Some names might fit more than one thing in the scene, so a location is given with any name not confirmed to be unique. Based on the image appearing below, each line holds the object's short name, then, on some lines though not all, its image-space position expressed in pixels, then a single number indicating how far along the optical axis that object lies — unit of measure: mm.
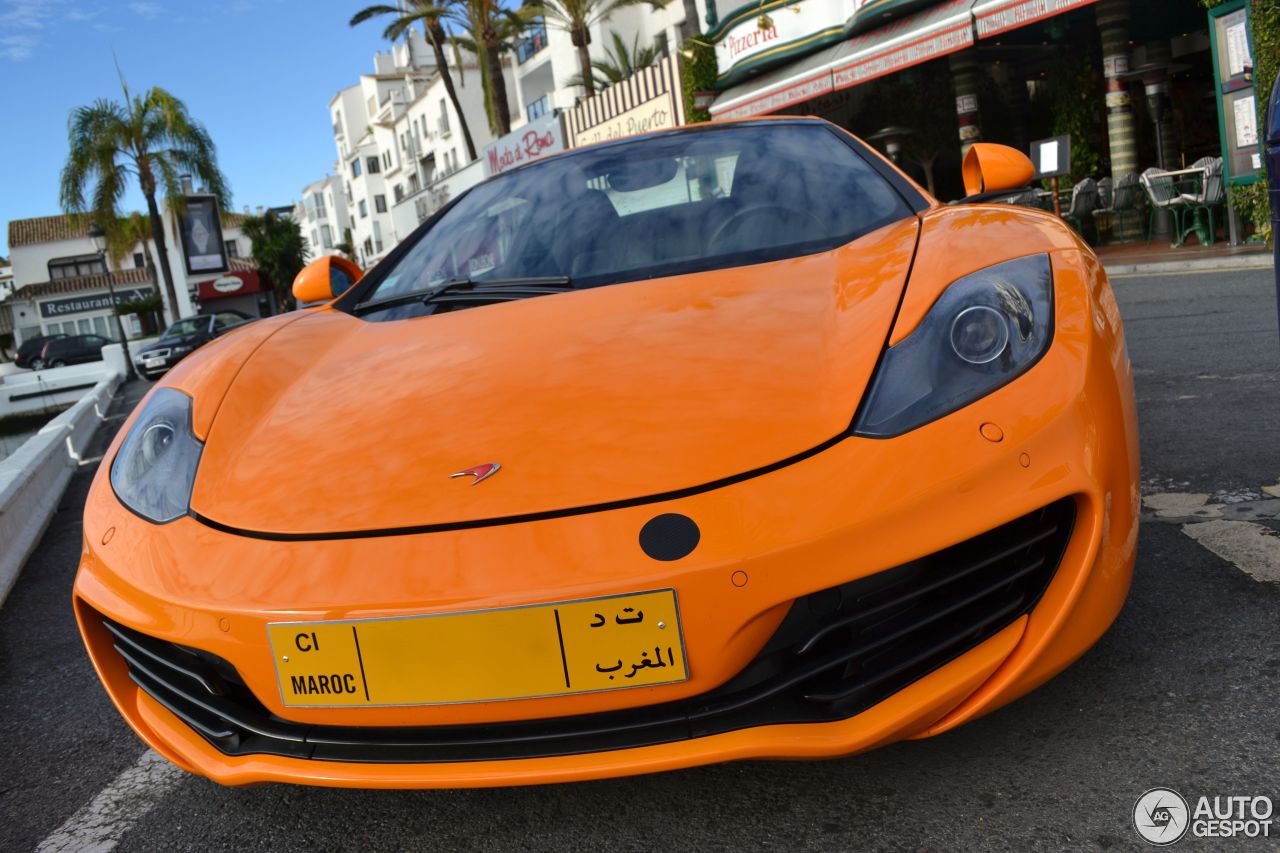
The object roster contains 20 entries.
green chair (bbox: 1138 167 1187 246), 11653
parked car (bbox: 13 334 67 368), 38344
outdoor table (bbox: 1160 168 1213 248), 11305
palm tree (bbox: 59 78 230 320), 34656
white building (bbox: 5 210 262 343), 55281
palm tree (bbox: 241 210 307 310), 60312
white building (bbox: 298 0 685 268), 34656
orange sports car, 1376
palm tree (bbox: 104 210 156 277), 35594
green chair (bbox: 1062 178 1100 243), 13227
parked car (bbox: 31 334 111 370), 37719
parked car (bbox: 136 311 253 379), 21797
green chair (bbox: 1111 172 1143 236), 13164
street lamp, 27359
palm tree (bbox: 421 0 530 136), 25855
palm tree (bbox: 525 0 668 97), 28219
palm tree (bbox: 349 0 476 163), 27688
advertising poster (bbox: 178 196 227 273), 41750
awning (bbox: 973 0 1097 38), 11609
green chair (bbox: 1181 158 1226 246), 10742
